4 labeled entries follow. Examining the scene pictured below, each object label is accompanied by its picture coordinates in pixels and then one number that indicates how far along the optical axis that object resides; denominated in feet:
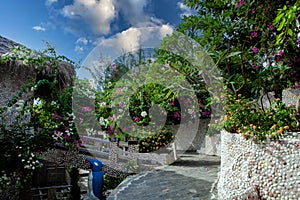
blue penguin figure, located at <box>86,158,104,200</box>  17.90
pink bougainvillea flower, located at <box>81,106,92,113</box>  27.05
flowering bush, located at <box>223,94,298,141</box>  11.17
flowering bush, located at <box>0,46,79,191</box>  21.33
